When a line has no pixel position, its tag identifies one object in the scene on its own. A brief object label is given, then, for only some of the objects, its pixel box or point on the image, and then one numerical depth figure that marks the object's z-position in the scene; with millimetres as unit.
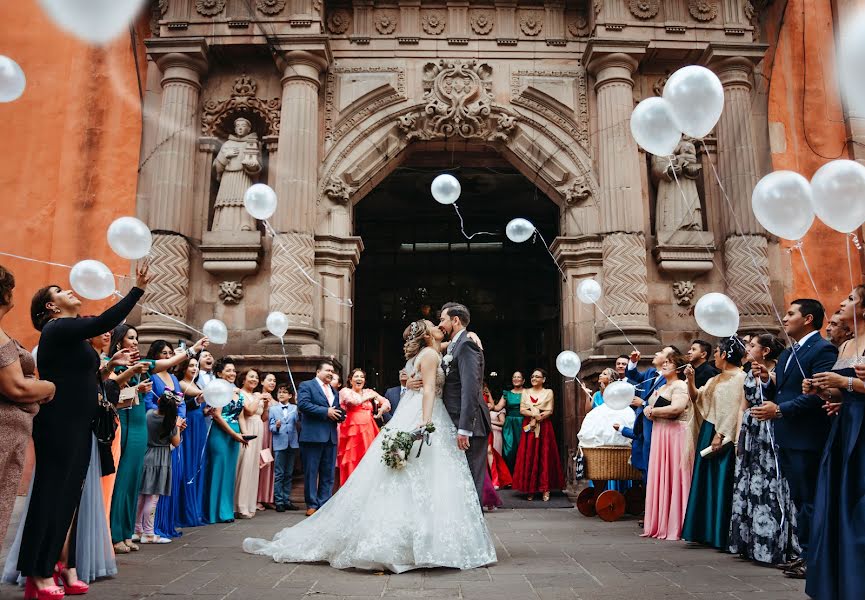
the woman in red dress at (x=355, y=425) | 9492
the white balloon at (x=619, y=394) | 6766
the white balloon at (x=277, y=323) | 9127
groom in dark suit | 5344
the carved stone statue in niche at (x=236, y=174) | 11594
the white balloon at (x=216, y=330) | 8102
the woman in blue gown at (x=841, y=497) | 3592
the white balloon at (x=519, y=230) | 10328
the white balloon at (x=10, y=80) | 5543
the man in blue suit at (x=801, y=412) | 4594
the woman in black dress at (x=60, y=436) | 4066
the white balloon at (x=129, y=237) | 5414
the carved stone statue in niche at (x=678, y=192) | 11531
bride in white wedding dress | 4887
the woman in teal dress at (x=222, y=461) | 7988
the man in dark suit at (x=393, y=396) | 10070
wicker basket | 8305
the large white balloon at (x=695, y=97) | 5371
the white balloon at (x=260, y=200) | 8328
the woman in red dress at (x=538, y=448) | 10883
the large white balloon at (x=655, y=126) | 6016
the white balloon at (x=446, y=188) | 9836
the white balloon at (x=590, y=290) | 9680
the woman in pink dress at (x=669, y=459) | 6656
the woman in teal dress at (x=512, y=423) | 12169
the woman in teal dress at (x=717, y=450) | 5980
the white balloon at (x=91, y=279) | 4996
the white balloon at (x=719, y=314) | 5293
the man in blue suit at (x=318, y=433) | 8758
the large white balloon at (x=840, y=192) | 4105
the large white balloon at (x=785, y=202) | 4430
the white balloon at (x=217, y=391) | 6434
